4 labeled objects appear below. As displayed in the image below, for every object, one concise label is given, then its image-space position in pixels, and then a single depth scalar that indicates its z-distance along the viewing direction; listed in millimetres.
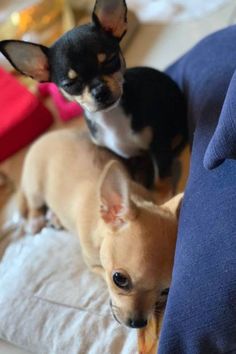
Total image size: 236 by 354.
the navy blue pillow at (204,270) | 695
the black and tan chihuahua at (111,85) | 1044
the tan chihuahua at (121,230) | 863
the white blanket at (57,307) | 974
